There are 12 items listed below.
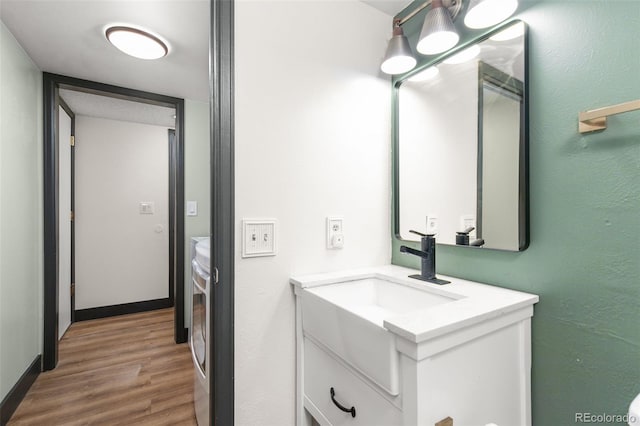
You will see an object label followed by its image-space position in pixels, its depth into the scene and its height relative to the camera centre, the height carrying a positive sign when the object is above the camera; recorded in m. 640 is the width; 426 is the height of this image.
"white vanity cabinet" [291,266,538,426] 0.67 -0.39
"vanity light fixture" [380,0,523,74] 0.99 +0.67
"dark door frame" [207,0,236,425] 1.02 -0.01
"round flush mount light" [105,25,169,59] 1.61 +0.97
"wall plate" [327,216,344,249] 1.25 -0.10
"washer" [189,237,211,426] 1.22 -0.60
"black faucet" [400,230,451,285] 1.11 -0.18
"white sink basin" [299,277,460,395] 0.71 -0.34
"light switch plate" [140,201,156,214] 3.31 +0.04
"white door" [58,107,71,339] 2.46 -0.12
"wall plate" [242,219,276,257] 1.06 -0.10
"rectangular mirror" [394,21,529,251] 0.97 +0.25
